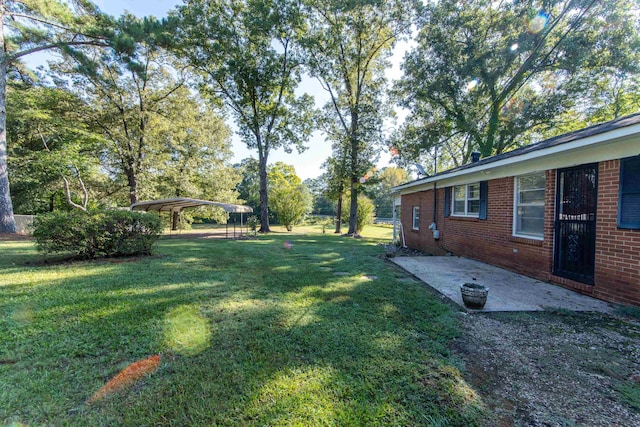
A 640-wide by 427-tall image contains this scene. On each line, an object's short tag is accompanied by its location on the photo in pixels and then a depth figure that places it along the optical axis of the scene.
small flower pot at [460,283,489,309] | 3.69
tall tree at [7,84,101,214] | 14.36
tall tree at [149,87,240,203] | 20.02
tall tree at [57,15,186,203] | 16.25
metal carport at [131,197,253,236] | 13.49
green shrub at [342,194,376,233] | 23.39
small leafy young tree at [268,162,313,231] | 24.84
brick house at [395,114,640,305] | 3.84
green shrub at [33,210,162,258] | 6.12
